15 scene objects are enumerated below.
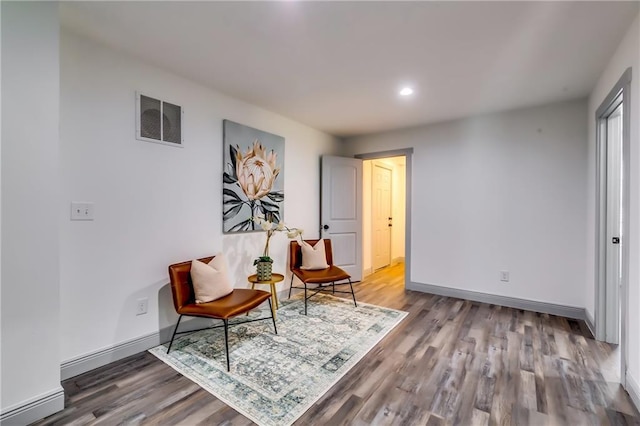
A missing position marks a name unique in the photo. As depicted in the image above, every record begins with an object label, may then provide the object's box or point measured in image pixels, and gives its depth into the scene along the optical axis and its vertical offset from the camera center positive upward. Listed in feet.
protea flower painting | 9.89 +1.27
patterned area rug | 5.76 -3.77
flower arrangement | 9.90 -0.61
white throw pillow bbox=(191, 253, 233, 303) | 7.75 -1.98
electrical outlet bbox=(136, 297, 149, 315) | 7.62 -2.56
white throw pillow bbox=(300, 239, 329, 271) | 11.67 -1.91
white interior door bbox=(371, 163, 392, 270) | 17.56 -0.24
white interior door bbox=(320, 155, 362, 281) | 14.15 +0.07
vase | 9.62 -2.02
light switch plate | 6.52 +0.02
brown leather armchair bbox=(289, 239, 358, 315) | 10.57 -2.40
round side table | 9.47 -2.32
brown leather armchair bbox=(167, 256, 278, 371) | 7.11 -2.46
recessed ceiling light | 9.30 +4.03
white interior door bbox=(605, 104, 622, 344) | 8.20 -0.70
